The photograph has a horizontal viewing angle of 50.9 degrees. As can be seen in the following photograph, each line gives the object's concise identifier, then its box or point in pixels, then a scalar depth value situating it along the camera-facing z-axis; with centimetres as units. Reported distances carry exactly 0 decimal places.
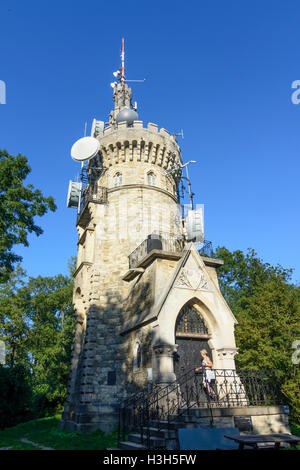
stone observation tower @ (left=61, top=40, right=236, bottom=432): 1396
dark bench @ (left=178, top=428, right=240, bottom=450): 836
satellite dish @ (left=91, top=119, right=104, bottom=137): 2409
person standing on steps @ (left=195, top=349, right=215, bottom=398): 1121
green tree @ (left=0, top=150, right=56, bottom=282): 1414
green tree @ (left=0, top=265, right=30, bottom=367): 3256
